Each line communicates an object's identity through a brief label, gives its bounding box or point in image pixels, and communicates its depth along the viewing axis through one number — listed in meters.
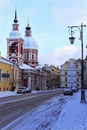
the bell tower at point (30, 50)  81.44
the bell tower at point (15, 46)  70.18
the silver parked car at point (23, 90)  48.92
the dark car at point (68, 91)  40.86
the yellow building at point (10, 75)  54.70
